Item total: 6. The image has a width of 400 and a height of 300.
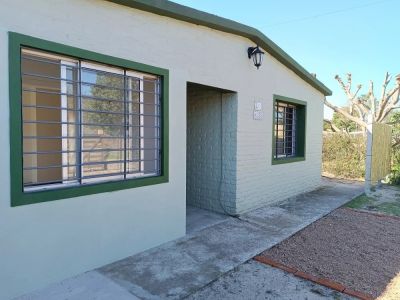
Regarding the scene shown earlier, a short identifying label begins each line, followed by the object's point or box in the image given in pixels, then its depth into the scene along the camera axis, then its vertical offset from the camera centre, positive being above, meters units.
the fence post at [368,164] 8.65 -0.68
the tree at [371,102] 15.61 +2.01
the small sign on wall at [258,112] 6.34 +0.54
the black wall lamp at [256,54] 5.97 +1.60
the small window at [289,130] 7.67 +0.24
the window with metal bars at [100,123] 3.52 +0.17
